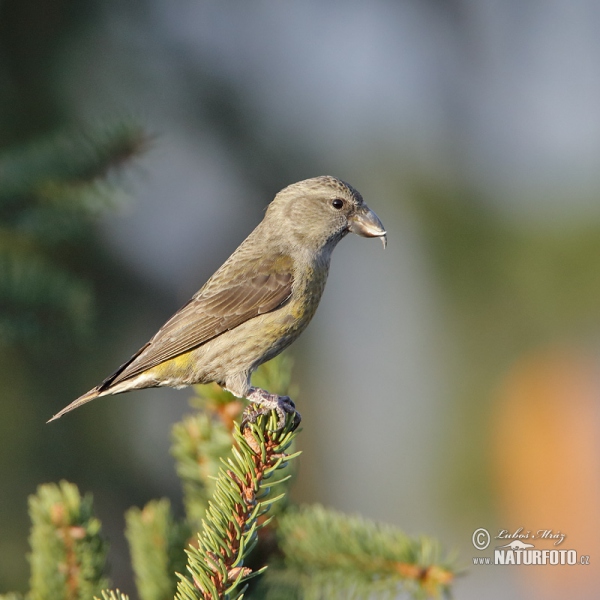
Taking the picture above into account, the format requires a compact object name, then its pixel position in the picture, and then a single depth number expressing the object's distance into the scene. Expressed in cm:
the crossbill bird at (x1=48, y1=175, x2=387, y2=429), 712
